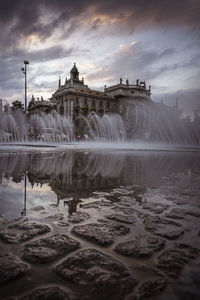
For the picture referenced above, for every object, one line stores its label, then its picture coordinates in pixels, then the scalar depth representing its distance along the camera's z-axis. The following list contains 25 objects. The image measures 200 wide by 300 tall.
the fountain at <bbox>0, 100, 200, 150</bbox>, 26.98
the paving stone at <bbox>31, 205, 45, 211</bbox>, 2.24
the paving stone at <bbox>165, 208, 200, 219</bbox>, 2.17
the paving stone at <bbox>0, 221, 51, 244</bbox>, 1.58
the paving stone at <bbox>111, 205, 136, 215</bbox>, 2.23
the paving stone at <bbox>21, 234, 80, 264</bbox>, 1.32
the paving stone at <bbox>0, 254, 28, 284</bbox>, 1.13
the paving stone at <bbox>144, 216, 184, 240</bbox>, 1.71
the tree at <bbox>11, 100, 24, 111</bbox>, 52.22
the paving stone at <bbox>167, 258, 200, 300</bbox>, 1.00
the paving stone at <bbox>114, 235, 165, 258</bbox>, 1.40
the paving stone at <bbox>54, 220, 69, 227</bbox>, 1.84
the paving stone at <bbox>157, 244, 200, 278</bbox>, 1.22
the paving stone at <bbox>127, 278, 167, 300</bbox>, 0.99
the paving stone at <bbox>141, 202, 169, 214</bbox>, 2.36
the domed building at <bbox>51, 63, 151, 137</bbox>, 50.41
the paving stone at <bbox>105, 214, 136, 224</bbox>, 1.98
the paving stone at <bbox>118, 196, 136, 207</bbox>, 2.54
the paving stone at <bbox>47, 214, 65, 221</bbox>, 2.00
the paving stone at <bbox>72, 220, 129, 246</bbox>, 1.59
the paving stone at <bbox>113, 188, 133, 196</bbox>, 3.01
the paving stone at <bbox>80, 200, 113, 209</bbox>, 2.38
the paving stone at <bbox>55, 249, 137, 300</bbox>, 1.02
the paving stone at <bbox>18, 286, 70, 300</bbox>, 0.98
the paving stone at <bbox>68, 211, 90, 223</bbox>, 1.97
